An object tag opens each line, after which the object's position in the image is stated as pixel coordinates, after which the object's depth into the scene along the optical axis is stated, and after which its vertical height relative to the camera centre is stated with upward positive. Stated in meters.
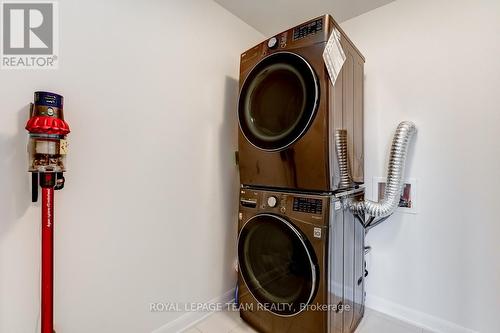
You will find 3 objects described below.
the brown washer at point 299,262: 1.18 -0.56
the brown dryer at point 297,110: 1.17 +0.30
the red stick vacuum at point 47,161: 0.86 +0.00
